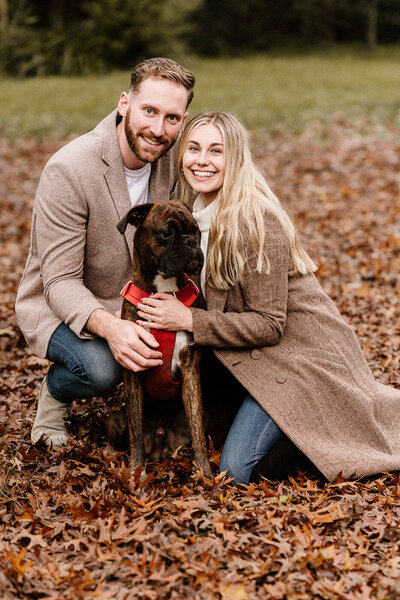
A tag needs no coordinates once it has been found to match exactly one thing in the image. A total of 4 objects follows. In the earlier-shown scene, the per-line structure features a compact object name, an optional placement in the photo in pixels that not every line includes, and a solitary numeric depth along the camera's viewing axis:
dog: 3.81
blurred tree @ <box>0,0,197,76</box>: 25.75
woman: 3.90
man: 4.25
